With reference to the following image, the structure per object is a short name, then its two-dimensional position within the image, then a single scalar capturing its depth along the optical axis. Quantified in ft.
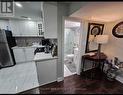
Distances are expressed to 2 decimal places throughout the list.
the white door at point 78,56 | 5.55
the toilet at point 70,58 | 9.78
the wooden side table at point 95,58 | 6.07
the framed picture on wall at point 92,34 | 6.38
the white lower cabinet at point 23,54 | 9.06
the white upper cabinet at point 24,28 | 9.00
